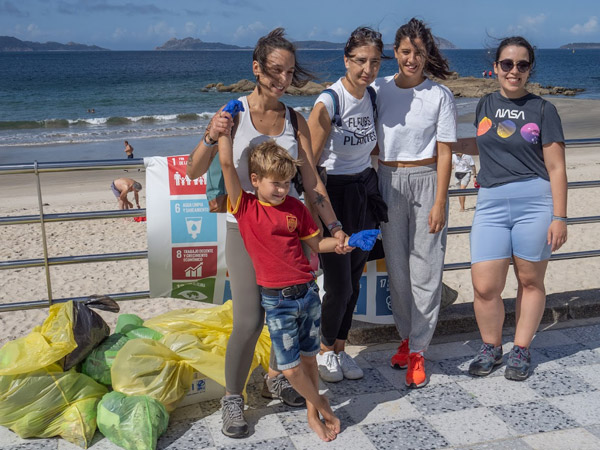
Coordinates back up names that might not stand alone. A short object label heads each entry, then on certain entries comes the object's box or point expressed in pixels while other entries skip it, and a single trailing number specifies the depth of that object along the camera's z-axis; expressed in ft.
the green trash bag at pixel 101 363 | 10.85
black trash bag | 10.70
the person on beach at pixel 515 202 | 11.21
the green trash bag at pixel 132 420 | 9.52
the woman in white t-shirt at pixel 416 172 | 11.16
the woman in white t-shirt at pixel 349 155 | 10.66
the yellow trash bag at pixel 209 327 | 11.66
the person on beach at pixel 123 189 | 33.63
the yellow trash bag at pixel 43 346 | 9.97
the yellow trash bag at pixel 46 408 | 9.78
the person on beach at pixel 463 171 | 34.60
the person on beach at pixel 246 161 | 9.70
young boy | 9.39
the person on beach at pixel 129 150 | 47.65
